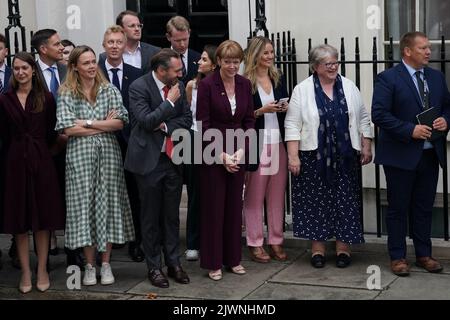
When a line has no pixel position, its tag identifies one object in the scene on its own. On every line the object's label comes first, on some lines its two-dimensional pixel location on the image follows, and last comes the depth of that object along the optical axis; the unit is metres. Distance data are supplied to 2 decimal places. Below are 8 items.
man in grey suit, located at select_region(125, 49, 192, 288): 8.09
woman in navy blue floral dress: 8.45
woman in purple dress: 8.17
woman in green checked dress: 8.16
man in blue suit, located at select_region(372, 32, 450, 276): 8.10
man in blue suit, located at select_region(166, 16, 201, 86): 9.12
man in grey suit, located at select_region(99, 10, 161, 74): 9.11
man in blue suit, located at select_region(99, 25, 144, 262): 8.71
